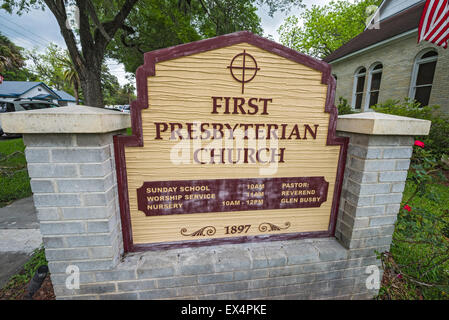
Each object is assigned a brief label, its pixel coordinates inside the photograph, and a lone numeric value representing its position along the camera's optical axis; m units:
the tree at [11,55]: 25.85
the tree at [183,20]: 7.34
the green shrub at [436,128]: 5.71
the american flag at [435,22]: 4.12
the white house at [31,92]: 23.25
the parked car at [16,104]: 11.55
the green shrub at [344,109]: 9.36
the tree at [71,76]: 26.12
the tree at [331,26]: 16.38
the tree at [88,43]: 5.47
